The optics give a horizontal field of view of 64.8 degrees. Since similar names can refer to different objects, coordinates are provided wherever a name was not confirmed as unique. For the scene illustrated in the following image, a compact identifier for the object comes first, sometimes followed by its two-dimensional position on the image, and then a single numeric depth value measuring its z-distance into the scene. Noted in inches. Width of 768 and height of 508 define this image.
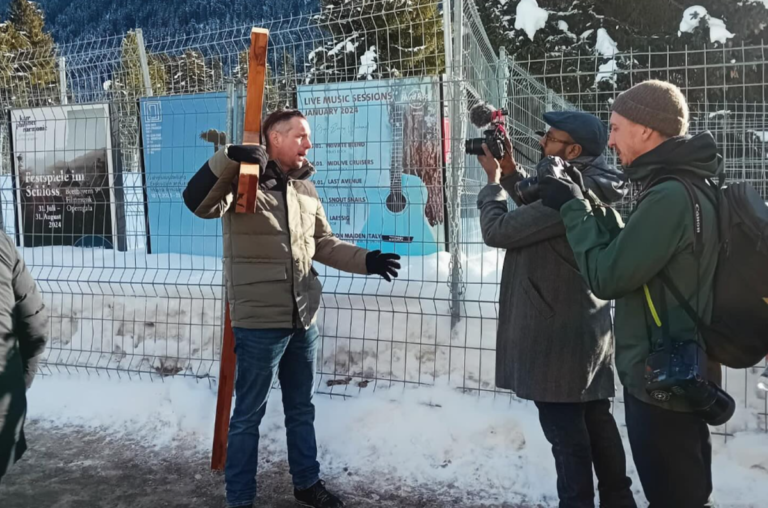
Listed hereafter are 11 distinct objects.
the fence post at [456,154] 158.9
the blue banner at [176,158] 219.9
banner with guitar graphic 176.9
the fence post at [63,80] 210.2
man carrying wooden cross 114.7
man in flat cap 97.7
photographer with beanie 70.6
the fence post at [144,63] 234.5
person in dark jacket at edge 86.4
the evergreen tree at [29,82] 211.0
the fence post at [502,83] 185.6
